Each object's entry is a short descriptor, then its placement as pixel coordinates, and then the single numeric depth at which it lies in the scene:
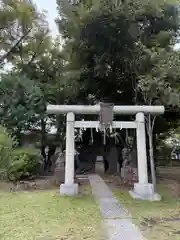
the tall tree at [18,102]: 8.78
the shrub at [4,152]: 3.46
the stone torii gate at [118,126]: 5.05
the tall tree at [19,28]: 9.21
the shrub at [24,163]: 6.67
